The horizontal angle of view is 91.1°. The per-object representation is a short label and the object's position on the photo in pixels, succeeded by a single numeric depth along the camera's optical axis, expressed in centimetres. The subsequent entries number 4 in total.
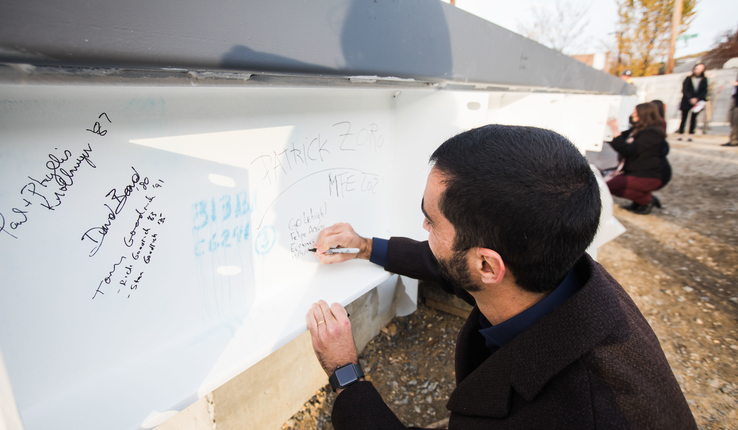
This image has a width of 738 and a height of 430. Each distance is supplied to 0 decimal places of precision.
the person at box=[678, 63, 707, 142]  879
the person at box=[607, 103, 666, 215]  488
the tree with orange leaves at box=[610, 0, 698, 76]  1733
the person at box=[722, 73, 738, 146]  792
